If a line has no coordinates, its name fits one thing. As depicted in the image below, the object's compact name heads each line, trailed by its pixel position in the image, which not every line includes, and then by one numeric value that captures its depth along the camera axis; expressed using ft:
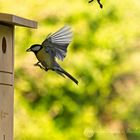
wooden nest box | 21.66
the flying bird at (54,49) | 19.16
